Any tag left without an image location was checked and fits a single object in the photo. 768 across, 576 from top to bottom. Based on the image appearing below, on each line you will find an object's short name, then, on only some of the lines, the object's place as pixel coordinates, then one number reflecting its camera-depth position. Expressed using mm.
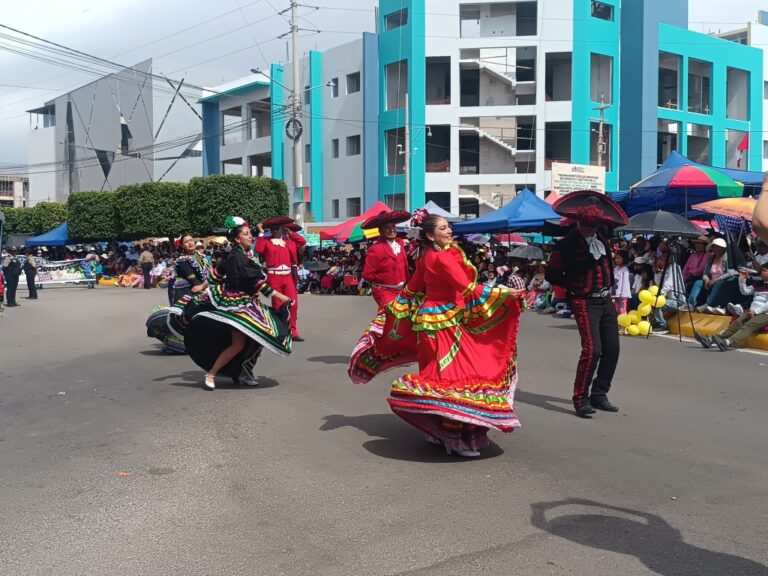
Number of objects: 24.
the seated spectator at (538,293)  18531
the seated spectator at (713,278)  13562
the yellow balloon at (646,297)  13930
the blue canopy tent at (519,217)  19984
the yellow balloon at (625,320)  13961
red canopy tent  26453
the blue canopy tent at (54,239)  47406
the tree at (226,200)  38406
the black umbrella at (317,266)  27306
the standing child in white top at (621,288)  14797
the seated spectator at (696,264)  15039
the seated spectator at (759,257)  13250
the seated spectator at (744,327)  11891
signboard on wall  24078
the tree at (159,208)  41156
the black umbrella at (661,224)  13508
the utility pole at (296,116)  31766
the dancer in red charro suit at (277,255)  11734
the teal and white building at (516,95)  40625
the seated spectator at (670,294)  14125
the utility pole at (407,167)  36631
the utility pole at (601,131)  34888
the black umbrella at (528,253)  19227
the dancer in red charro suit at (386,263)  9523
